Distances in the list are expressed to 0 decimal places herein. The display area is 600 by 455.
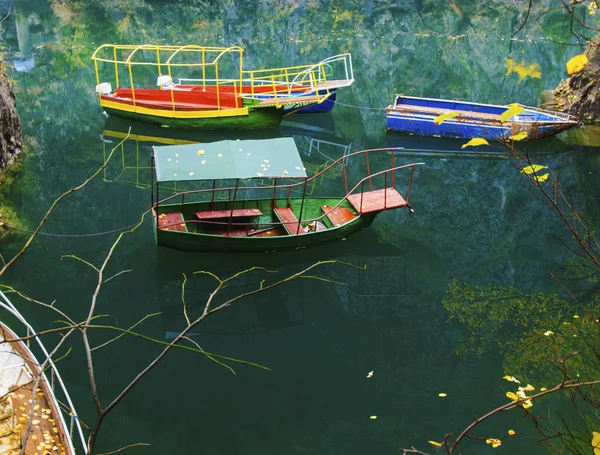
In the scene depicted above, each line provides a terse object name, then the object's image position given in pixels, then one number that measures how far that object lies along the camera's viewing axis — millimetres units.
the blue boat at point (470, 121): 18859
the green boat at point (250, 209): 12688
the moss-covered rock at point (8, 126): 16406
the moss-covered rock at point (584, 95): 20906
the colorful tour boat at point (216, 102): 19250
